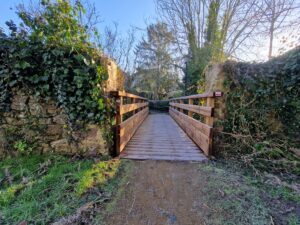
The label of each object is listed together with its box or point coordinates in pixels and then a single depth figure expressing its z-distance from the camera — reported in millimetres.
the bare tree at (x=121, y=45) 9812
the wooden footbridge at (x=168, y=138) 2625
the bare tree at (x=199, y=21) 7301
